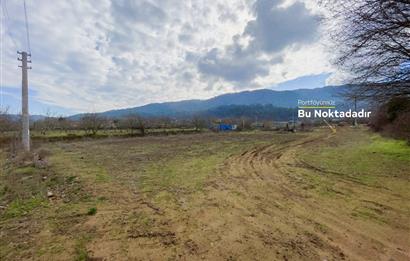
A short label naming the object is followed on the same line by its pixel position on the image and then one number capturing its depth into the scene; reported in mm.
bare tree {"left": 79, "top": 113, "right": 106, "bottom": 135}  41438
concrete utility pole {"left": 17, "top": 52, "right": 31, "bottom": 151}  19094
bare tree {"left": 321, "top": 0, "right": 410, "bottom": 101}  6824
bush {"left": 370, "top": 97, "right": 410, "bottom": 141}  9293
